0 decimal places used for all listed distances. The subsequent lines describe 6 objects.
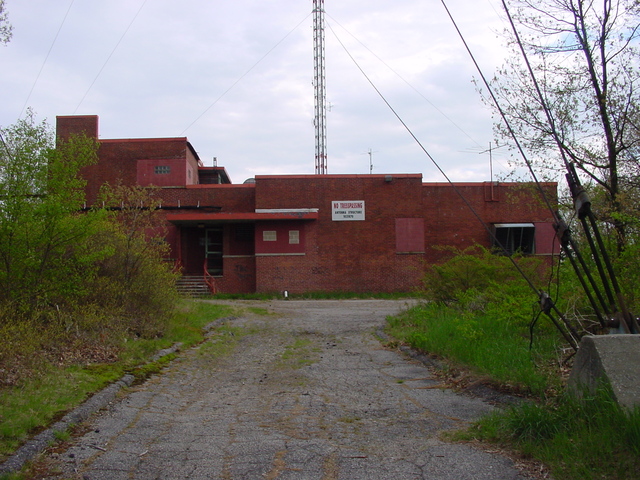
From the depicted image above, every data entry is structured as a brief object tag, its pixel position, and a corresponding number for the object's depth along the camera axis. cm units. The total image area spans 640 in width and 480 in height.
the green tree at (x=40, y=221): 890
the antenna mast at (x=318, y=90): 3587
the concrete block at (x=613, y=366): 457
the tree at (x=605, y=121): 1213
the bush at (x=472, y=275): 1349
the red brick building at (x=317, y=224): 3338
